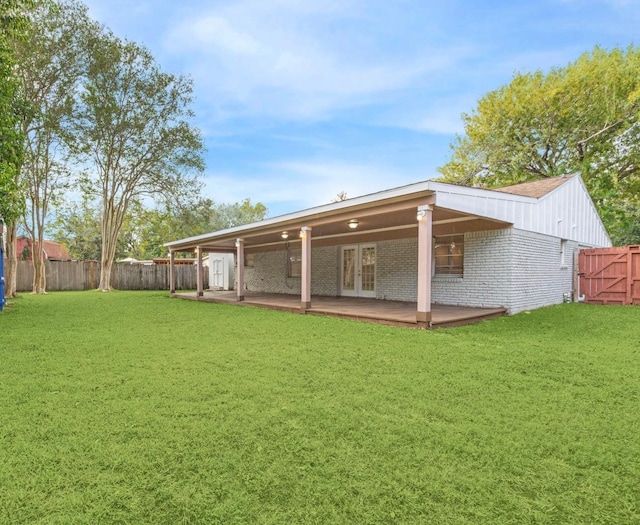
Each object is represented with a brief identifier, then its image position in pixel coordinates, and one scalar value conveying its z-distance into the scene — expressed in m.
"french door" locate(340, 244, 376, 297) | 11.55
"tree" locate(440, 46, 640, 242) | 16.16
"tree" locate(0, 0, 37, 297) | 7.85
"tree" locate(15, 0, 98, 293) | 12.21
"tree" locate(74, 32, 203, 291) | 14.99
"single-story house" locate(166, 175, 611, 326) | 6.79
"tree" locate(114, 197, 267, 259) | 18.53
